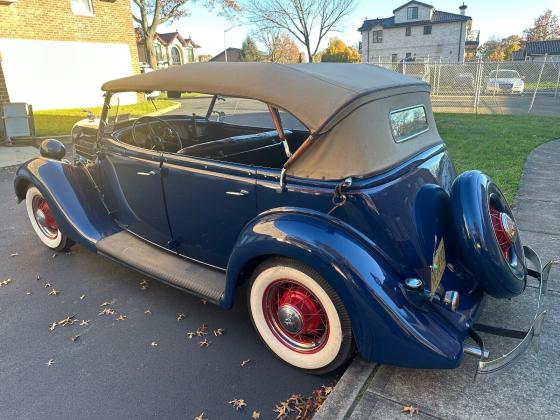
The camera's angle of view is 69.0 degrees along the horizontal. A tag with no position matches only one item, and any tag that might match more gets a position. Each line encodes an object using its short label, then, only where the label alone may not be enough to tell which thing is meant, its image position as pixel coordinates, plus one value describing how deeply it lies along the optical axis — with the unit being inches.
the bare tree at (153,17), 950.4
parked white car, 798.5
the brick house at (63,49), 477.7
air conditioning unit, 362.3
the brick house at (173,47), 1930.4
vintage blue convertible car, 81.3
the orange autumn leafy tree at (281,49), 1706.1
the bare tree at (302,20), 1223.5
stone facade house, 1601.9
